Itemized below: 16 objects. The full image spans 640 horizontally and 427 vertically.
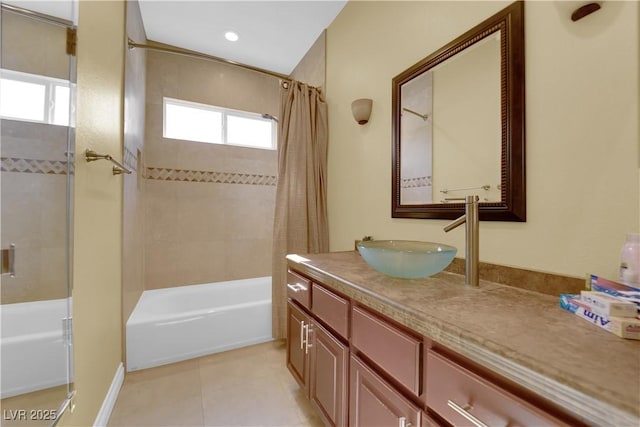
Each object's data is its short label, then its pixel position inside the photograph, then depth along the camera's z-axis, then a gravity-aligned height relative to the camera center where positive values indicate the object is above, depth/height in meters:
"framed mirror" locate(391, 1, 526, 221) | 0.93 +0.40
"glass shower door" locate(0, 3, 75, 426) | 0.75 +0.00
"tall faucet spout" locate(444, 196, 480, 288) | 0.89 -0.08
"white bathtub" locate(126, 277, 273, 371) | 1.78 -0.87
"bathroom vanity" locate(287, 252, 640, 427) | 0.41 -0.29
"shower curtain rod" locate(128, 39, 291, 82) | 1.82 +1.24
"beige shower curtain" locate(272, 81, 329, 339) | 2.05 +0.23
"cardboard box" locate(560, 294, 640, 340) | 0.52 -0.24
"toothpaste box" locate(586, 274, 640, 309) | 0.57 -0.18
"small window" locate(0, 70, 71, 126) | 0.75 +0.39
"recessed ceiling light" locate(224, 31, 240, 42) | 2.31 +1.66
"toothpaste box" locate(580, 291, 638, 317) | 0.55 -0.20
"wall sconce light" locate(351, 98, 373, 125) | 1.67 +0.70
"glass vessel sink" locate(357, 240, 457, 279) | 0.87 -0.17
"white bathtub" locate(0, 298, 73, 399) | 0.73 -0.43
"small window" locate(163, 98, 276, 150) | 2.65 +1.02
